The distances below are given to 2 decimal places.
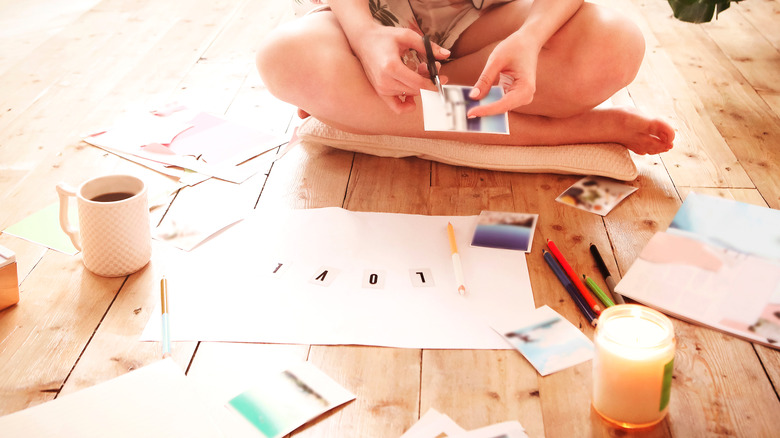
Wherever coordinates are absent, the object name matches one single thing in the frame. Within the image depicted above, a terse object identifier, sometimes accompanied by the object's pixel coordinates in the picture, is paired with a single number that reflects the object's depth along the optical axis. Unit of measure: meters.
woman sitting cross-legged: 1.47
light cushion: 1.53
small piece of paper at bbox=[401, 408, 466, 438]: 0.94
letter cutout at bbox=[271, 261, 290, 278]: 1.25
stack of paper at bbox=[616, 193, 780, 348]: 1.13
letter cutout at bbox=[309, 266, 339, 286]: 1.23
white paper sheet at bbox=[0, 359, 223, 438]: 0.93
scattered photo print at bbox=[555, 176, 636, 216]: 1.45
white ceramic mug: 1.19
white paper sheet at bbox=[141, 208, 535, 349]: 1.12
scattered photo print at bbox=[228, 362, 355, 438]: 0.96
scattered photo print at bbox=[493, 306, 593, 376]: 1.05
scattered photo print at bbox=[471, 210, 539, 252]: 1.32
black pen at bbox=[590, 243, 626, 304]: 1.16
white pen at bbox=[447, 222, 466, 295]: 1.18
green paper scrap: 1.35
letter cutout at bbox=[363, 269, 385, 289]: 1.22
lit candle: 0.88
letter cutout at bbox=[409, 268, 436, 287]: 1.22
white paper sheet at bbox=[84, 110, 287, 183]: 1.62
